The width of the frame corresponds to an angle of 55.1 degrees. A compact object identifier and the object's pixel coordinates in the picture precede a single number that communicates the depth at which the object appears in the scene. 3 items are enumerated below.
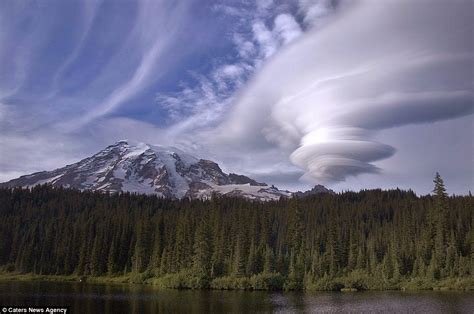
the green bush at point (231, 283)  115.56
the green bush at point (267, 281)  115.12
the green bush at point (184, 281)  119.44
